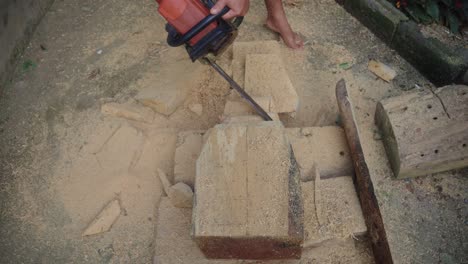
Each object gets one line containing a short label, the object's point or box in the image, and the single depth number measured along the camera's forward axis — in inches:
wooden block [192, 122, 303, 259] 79.0
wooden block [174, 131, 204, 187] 101.8
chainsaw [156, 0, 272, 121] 94.0
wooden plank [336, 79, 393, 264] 85.2
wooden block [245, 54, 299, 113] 109.5
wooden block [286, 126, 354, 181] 99.8
